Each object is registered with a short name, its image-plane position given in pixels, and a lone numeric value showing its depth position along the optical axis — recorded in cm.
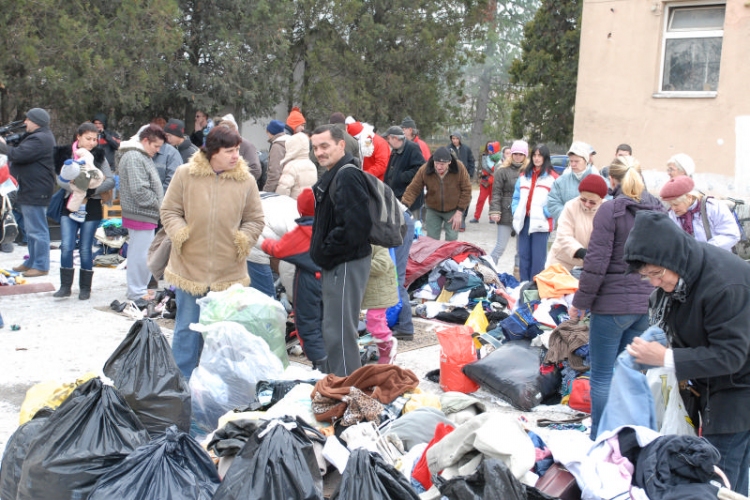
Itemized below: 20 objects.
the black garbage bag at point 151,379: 421
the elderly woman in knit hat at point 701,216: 614
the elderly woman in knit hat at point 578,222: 602
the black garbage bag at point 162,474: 319
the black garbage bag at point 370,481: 289
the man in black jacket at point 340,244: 509
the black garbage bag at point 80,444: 343
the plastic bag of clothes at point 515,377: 567
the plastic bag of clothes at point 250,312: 548
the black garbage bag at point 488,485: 284
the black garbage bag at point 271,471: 315
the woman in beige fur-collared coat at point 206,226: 550
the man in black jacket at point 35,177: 898
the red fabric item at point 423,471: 360
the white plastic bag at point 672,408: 359
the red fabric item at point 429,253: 839
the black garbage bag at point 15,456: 371
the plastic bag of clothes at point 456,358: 596
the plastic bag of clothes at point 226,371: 495
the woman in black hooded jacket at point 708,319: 325
